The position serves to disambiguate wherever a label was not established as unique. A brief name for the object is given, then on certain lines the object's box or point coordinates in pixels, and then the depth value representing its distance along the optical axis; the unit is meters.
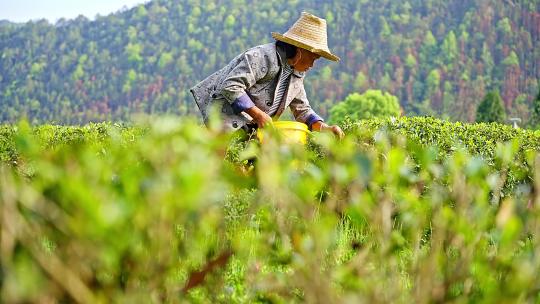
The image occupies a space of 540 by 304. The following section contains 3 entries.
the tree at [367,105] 75.31
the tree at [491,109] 55.84
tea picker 5.36
